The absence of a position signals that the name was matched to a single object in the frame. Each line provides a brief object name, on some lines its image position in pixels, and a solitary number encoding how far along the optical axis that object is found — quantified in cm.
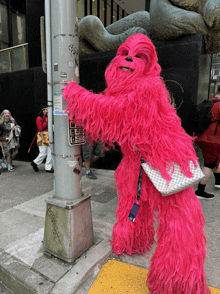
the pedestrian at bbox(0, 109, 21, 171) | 589
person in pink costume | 158
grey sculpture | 402
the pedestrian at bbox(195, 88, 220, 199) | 336
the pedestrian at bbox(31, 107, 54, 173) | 562
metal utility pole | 175
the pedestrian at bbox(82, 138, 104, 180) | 472
